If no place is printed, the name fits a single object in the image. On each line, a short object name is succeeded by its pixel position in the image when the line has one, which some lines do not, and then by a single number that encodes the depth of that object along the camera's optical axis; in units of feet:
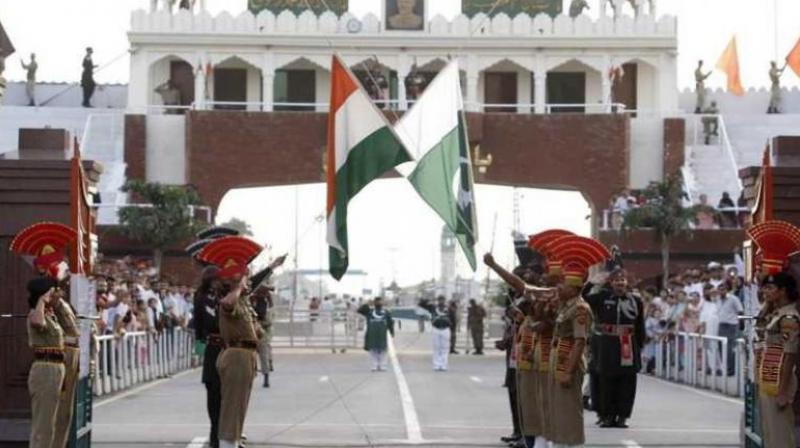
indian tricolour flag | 62.13
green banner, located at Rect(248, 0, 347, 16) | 190.49
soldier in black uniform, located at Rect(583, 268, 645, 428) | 68.90
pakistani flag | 59.93
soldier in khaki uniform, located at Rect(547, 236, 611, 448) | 47.83
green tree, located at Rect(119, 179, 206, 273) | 161.89
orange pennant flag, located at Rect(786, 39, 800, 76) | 129.80
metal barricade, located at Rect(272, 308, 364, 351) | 174.29
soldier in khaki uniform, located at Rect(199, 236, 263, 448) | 51.21
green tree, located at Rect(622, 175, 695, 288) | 159.22
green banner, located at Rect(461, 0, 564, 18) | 190.49
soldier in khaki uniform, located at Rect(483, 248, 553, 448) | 51.96
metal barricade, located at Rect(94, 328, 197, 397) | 90.02
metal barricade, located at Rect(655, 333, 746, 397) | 90.84
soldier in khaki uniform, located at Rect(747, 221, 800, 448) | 43.50
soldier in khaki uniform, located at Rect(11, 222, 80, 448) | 46.44
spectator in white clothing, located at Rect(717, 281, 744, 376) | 95.30
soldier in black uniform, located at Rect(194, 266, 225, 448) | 56.49
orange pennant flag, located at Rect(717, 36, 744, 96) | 190.49
